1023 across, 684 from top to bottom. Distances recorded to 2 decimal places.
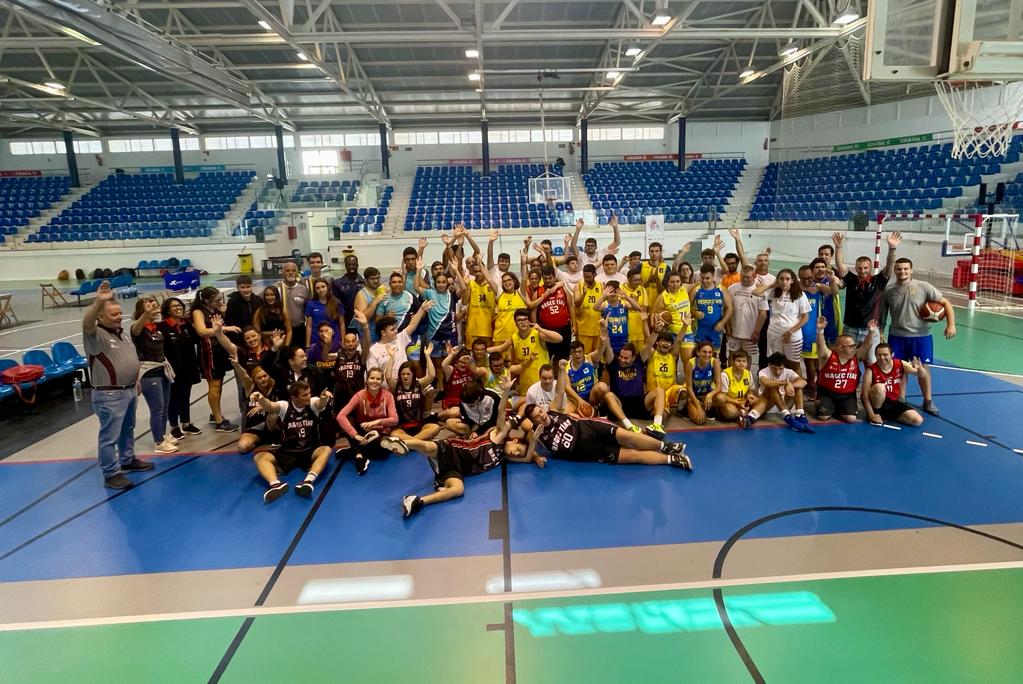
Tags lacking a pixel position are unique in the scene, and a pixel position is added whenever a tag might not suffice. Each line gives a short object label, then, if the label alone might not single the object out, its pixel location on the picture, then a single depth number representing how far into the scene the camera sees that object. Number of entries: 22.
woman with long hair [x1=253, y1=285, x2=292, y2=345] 6.58
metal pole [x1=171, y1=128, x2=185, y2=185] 29.12
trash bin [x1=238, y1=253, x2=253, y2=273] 23.61
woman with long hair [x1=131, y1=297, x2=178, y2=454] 5.64
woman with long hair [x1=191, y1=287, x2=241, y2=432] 6.19
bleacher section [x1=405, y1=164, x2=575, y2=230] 25.33
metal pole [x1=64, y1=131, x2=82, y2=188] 29.40
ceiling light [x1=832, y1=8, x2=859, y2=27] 13.73
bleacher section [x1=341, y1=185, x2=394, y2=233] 24.73
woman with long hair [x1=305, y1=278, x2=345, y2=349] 6.95
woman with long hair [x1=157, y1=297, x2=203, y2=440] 6.12
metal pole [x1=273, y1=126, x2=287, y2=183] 28.91
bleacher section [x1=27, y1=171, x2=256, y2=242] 24.92
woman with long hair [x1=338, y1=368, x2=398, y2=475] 5.71
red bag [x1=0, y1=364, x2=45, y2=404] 7.18
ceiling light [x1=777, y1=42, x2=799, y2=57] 17.53
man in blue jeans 5.01
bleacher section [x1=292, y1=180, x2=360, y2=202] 25.95
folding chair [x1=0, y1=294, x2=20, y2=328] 13.28
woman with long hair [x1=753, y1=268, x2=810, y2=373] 6.65
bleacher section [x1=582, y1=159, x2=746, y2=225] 26.33
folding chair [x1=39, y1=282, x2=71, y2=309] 16.28
